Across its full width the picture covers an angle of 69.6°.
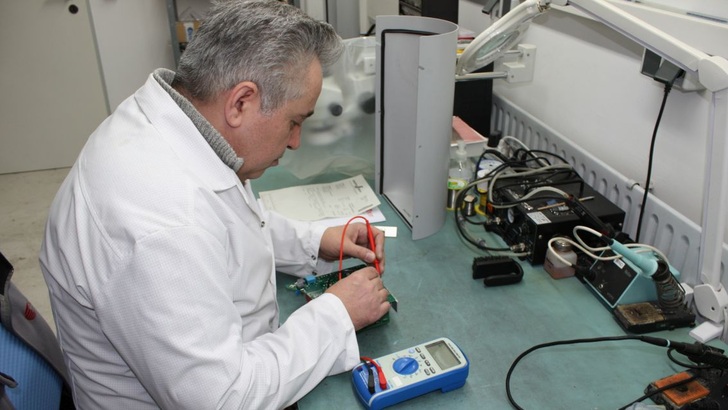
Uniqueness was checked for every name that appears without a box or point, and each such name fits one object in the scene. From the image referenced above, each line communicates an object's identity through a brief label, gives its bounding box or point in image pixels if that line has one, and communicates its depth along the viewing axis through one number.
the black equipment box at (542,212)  1.10
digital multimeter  0.79
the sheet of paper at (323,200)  1.36
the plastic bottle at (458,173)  1.36
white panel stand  1.12
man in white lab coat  0.67
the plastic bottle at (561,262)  1.09
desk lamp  0.79
